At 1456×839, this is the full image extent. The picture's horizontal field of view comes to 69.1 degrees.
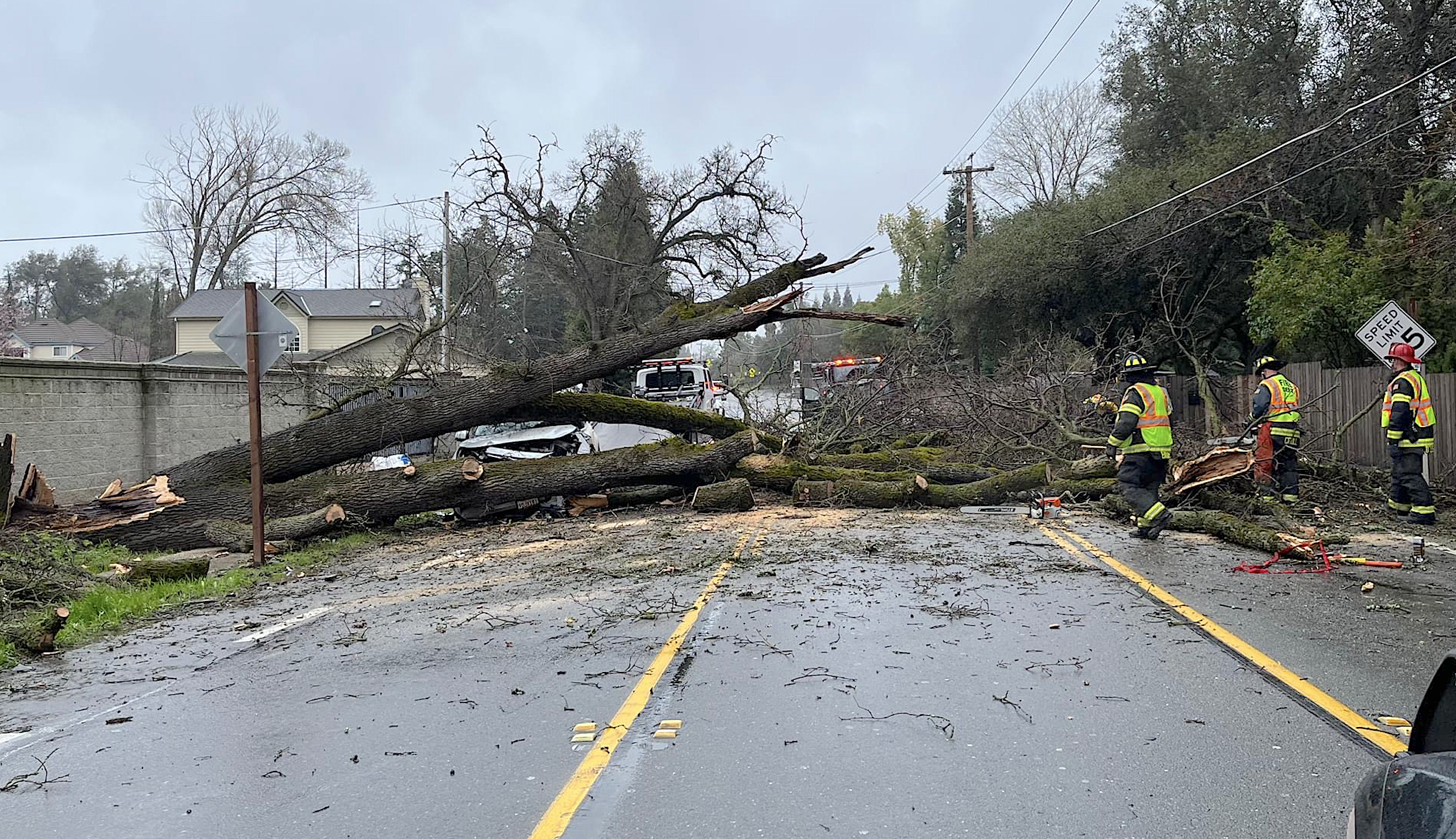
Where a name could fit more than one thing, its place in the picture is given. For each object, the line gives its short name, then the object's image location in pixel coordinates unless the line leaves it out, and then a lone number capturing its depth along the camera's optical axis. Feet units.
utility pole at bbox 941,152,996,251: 127.81
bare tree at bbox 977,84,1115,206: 181.88
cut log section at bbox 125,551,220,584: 31.07
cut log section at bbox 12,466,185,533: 35.24
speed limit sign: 42.42
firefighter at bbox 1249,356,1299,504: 39.70
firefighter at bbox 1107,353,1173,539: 34.42
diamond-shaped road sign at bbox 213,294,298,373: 34.47
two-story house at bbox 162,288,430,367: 145.89
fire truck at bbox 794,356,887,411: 61.21
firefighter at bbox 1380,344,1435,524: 37.04
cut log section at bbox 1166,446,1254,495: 38.01
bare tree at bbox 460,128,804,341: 109.09
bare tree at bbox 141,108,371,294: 150.71
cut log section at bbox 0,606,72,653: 22.97
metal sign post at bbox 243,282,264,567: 34.35
